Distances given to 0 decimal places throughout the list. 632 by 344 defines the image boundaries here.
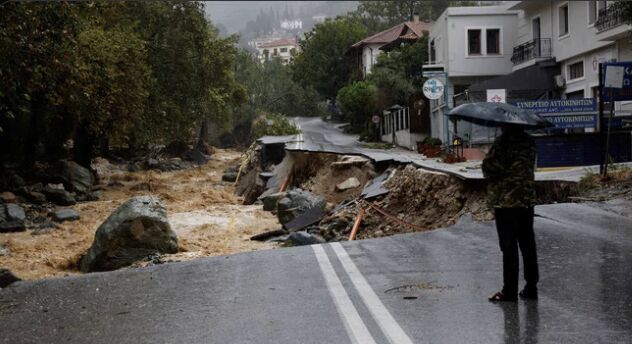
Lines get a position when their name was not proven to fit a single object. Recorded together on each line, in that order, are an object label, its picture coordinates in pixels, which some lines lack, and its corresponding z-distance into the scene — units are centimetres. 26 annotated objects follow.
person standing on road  725
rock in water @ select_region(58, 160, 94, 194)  3512
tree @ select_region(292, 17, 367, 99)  8062
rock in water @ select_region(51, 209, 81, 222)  2669
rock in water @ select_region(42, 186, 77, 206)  3183
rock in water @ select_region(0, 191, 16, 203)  2895
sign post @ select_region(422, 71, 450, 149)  3400
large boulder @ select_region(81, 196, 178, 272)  1578
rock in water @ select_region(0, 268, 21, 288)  1026
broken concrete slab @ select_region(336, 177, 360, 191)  2342
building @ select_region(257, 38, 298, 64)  18886
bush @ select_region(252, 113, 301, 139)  5944
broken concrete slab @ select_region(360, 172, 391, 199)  1884
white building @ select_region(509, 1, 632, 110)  2939
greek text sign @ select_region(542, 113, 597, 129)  2048
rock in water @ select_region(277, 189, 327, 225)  1964
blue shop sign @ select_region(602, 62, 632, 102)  1688
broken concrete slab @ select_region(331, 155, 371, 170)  2464
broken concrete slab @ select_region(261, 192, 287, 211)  2583
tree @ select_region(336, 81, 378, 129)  6009
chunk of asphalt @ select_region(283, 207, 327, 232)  1843
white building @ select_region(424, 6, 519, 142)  4250
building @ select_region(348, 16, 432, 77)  6906
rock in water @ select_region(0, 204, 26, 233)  2367
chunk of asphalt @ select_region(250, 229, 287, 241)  1852
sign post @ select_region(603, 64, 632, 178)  1655
